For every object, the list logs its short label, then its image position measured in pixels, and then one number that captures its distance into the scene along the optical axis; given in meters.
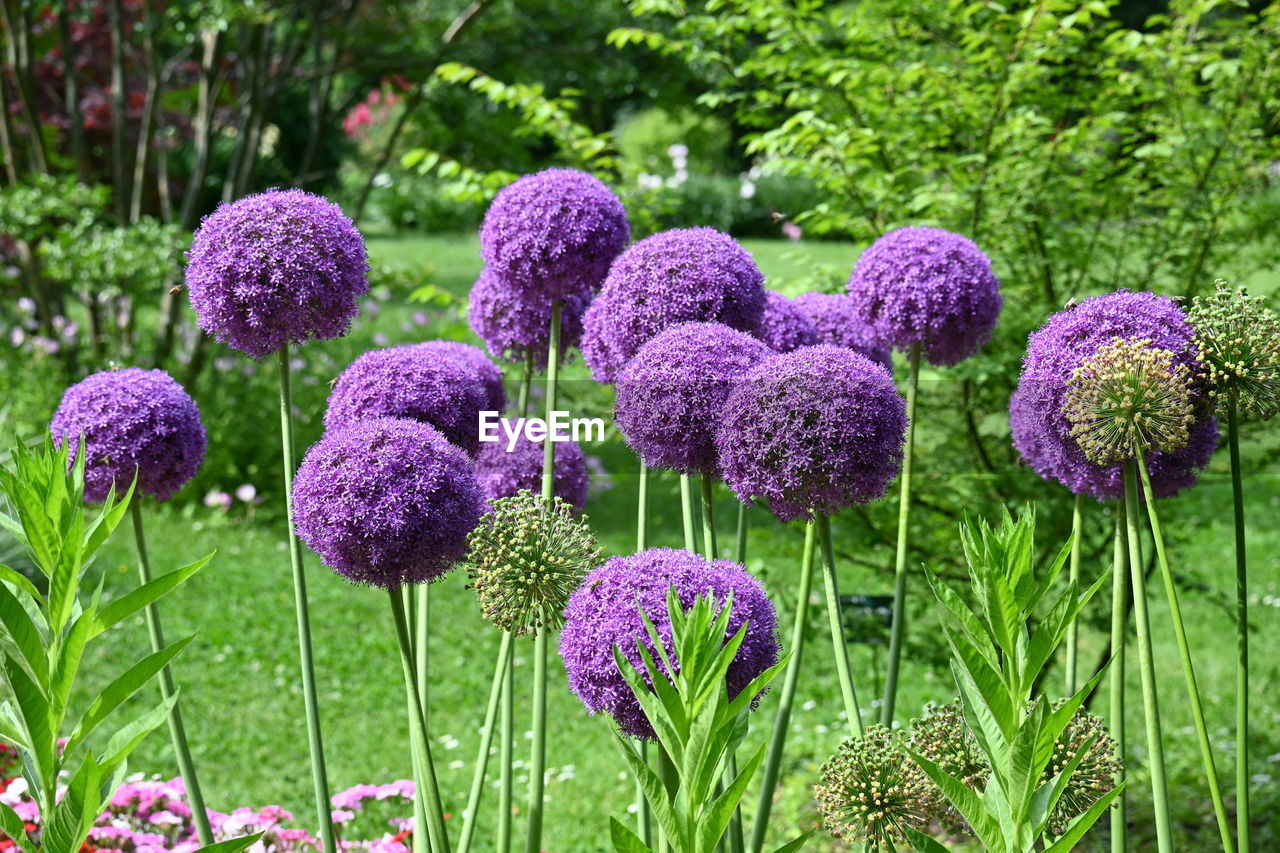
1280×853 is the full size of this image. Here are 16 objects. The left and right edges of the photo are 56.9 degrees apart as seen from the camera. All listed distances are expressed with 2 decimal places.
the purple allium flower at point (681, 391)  2.29
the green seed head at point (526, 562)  2.19
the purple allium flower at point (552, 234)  2.78
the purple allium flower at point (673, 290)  2.61
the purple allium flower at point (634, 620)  1.98
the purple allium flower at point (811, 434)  2.13
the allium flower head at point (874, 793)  2.15
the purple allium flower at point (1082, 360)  2.28
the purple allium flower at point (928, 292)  2.92
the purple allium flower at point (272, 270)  2.43
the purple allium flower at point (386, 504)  2.12
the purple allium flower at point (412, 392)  2.65
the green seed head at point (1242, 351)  2.18
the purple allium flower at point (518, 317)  3.10
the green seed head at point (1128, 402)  2.07
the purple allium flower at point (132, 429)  2.71
